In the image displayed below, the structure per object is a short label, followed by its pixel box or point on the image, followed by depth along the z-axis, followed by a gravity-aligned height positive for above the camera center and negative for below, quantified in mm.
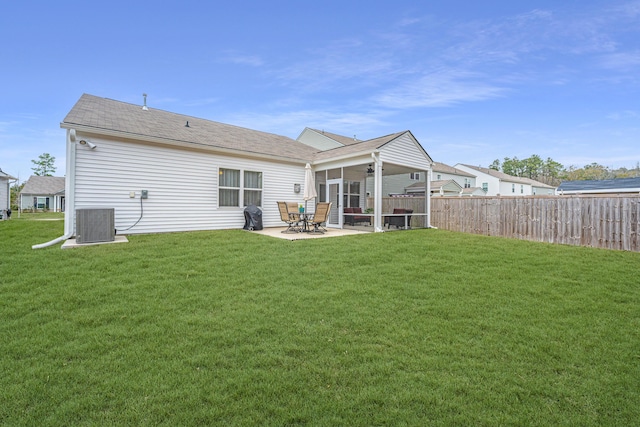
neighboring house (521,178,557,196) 41656 +3463
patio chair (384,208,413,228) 11844 -327
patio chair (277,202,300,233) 9656 -167
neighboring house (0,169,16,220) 18642 +1221
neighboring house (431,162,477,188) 32719 +4312
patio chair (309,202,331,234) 9438 -94
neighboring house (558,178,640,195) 21016 +2026
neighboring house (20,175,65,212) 35906 +1753
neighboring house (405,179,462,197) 23489 +2118
